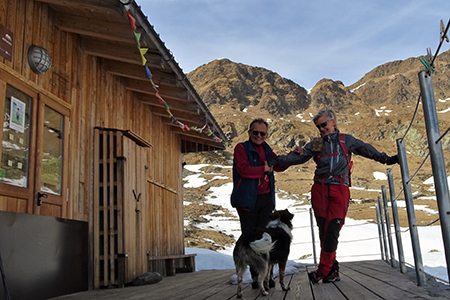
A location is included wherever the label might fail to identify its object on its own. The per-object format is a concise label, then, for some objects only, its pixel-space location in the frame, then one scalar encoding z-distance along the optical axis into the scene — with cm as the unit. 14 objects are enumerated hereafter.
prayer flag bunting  445
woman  397
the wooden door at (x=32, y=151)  395
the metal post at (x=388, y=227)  575
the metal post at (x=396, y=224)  479
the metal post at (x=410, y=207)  360
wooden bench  772
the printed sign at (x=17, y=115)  406
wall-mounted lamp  439
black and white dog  335
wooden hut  404
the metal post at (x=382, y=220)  671
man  400
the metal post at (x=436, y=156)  248
